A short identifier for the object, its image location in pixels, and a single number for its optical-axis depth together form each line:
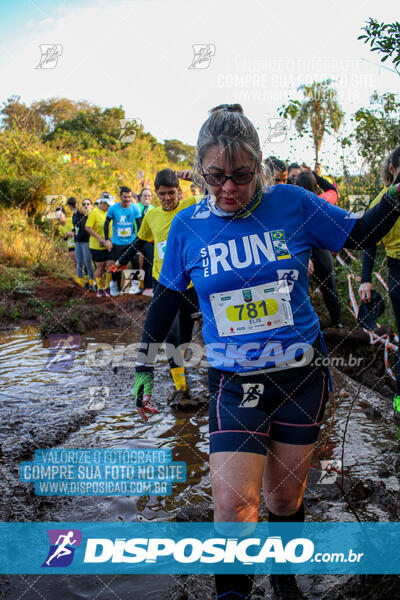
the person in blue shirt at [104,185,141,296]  10.21
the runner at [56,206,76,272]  14.89
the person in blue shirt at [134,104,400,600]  1.99
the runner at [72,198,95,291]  12.67
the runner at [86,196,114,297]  11.71
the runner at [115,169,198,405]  5.10
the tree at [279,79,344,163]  7.68
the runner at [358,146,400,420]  3.60
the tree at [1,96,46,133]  19.61
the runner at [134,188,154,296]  10.26
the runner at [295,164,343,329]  5.59
